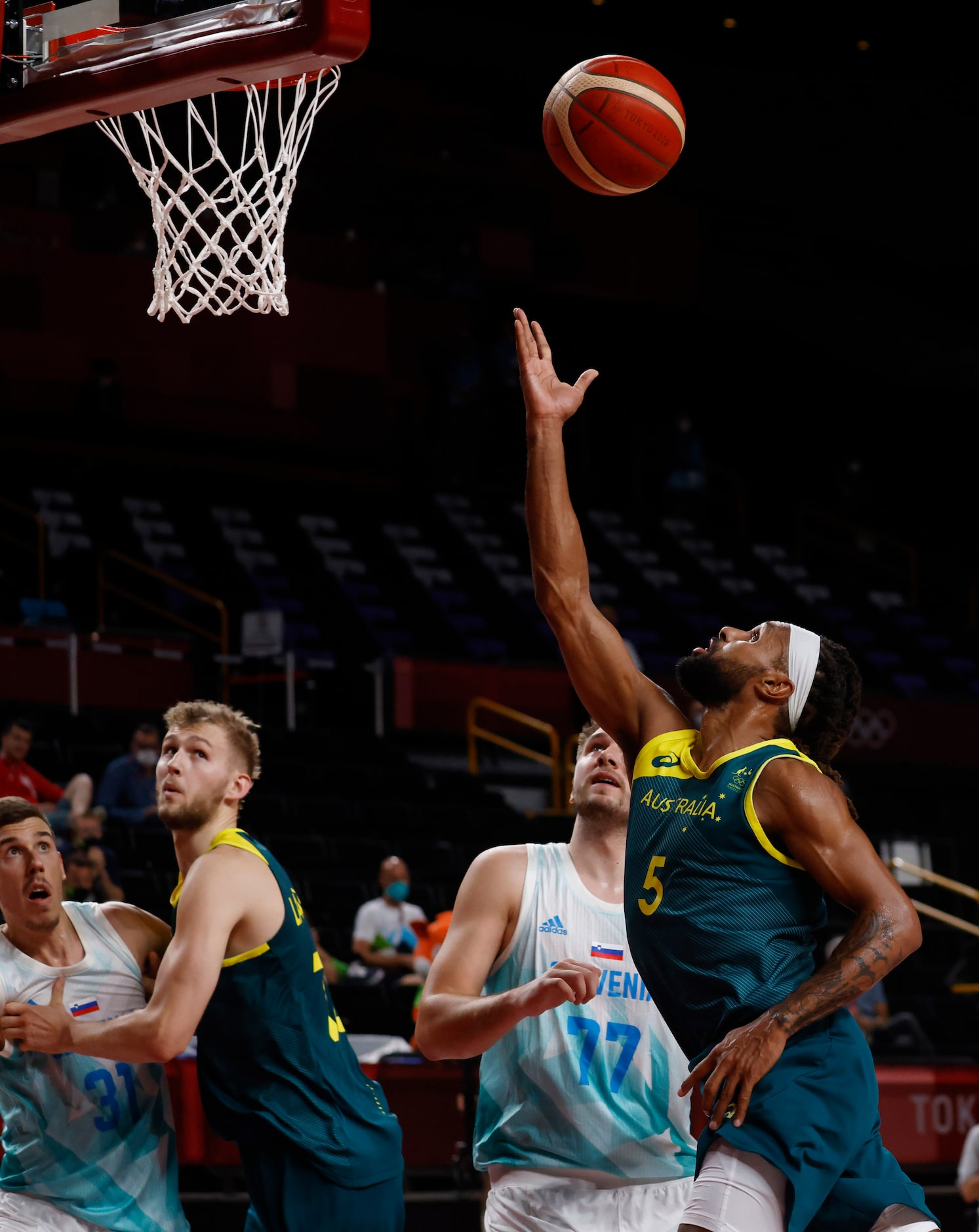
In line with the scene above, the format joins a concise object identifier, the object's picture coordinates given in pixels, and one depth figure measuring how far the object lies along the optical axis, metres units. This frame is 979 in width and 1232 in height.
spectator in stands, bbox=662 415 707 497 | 22.47
